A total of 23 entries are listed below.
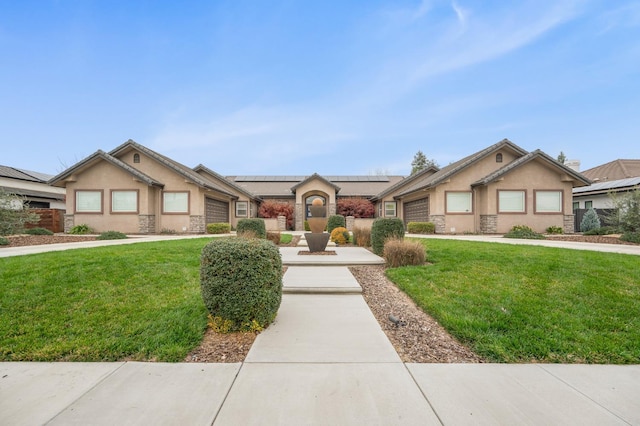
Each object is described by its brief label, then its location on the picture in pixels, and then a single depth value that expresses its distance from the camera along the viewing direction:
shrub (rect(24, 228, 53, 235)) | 15.90
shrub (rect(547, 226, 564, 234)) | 16.92
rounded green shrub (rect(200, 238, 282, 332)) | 3.68
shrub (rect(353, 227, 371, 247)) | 12.38
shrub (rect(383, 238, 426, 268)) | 7.44
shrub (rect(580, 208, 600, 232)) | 18.46
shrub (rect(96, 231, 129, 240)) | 14.05
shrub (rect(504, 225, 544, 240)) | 14.24
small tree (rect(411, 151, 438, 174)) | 55.92
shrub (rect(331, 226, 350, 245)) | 13.76
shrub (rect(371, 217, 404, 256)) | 9.05
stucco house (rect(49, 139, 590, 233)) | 17.52
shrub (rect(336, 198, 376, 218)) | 26.88
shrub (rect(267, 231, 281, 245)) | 13.05
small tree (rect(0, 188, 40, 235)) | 13.25
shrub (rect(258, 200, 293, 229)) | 26.41
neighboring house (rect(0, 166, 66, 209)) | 24.34
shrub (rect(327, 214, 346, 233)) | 17.72
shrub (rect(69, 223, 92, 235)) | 17.19
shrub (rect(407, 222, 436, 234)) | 18.10
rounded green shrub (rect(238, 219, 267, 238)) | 12.41
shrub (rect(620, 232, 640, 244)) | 11.83
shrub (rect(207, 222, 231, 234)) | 18.95
